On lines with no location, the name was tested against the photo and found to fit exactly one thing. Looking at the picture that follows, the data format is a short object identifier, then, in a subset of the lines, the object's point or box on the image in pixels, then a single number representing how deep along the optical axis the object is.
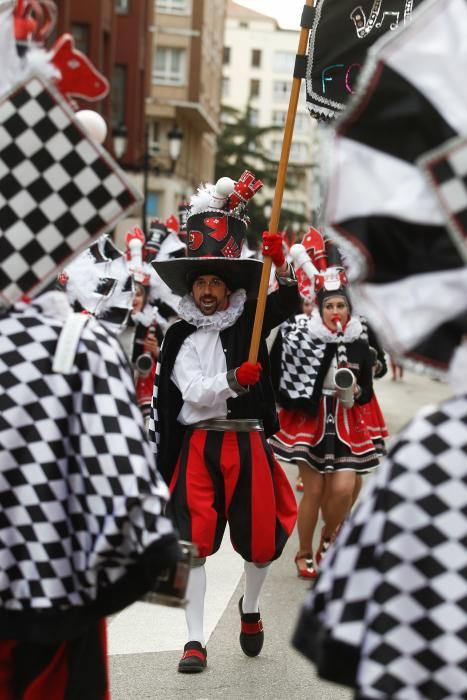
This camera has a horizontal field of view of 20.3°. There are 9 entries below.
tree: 72.94
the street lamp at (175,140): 23.47
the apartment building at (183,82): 56.59
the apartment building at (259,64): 115.81
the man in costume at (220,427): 6.30
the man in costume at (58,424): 3.61
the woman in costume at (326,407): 8.48
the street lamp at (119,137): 21.42
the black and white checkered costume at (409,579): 2.94
